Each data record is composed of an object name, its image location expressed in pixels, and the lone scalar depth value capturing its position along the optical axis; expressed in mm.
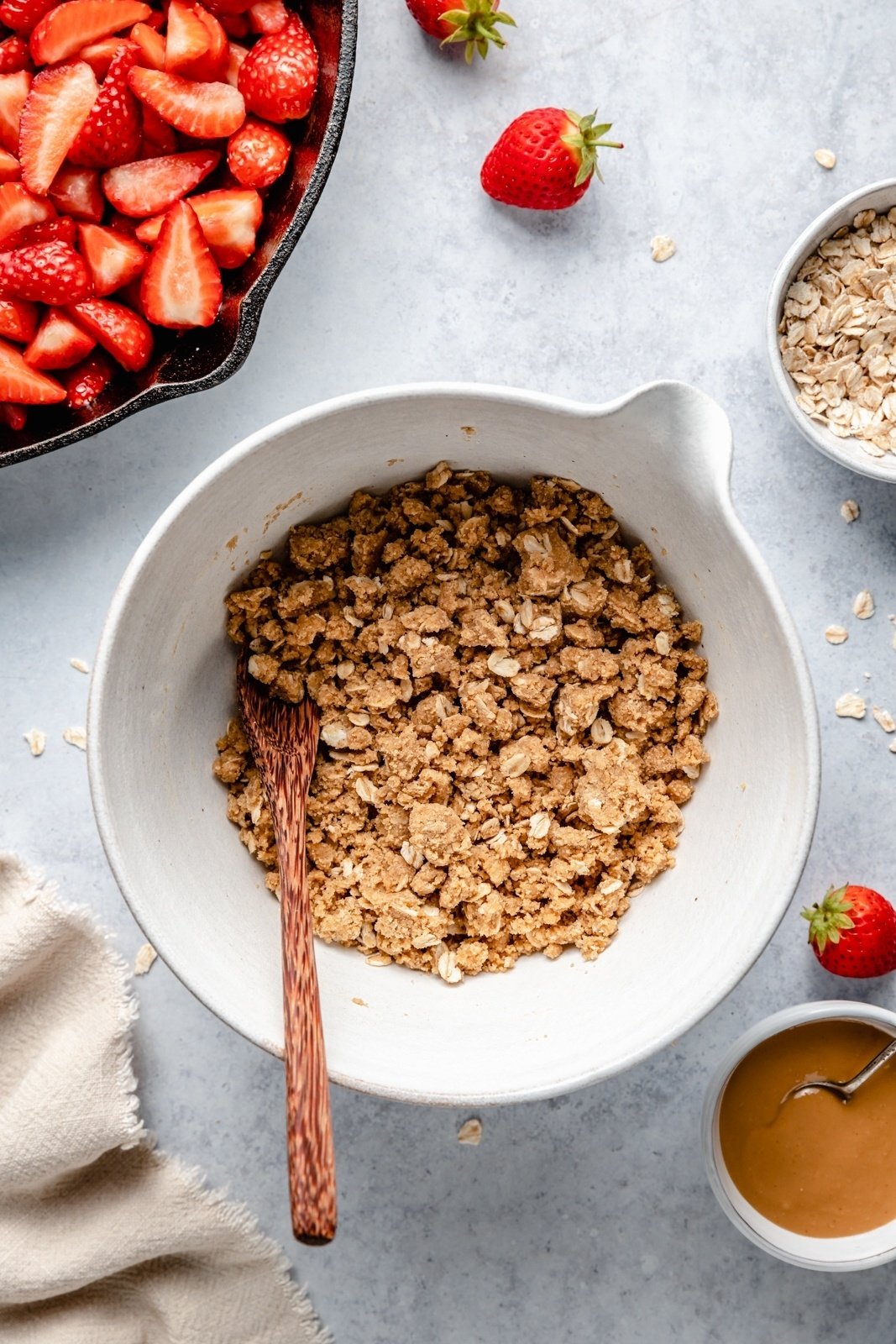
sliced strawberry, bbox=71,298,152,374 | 863
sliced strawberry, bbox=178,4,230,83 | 861
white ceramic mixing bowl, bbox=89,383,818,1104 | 800
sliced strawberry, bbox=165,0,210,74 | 857
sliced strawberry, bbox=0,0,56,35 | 864
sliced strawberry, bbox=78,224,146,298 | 867
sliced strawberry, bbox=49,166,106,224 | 872
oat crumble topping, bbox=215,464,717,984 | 843
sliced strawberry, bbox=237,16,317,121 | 857
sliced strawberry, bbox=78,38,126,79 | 864
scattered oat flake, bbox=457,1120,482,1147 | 908
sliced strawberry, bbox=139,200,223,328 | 857
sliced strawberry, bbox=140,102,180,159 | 869
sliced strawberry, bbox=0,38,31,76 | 867
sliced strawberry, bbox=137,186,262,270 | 860
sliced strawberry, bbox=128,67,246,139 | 861
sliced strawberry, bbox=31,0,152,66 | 859
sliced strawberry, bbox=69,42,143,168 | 861
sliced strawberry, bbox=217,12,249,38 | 870
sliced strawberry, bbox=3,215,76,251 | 866
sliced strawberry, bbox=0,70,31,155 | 864
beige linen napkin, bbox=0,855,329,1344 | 901
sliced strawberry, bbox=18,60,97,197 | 861
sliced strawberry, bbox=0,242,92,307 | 861
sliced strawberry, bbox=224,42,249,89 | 871
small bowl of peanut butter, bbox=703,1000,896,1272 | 882
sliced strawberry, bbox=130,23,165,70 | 863
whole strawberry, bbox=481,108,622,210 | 865
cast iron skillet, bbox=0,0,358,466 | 842
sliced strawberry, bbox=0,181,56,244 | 863
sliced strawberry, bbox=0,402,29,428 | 869
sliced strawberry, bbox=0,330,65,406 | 859
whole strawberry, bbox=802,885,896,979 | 876
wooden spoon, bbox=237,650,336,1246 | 780
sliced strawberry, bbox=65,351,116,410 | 872
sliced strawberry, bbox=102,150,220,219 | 870
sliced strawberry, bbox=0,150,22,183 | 868
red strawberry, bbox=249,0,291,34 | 868
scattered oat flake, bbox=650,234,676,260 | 890
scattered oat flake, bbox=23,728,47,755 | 905
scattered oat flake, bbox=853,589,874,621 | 895
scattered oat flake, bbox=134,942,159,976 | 902
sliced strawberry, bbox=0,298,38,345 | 866
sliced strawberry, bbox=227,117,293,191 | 862
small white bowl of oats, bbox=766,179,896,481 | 880
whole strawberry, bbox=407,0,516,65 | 868
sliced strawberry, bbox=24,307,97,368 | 864
